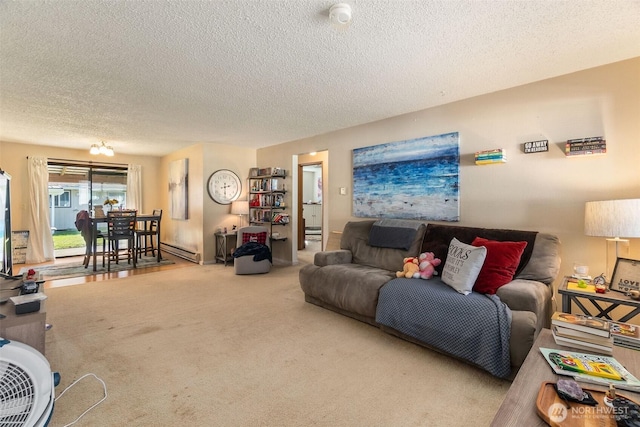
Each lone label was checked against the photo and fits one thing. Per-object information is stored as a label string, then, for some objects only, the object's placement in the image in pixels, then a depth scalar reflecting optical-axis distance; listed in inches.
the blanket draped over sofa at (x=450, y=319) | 74.9
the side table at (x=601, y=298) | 72.1
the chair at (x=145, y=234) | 219.1
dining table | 196.8
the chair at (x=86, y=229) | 205.9
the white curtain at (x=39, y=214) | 217.5
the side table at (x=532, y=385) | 37.6
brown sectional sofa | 77.2
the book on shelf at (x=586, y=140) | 93.5
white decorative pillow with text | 88.4
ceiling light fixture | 192.7
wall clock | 221.8
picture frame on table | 77.0
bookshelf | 213.8
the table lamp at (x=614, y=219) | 73.7
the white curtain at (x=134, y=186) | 265.3
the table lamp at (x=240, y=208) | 224.4
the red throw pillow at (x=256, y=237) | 200.2
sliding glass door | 241.4
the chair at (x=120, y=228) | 199.9
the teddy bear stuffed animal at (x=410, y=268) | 106.8
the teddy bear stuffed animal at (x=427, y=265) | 105.4
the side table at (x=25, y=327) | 63.7
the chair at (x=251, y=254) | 184.9
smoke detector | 63.8
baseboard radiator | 223.0
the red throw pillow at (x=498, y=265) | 88.5
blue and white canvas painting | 127.3
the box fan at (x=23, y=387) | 48.6
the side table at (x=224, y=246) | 213.9
